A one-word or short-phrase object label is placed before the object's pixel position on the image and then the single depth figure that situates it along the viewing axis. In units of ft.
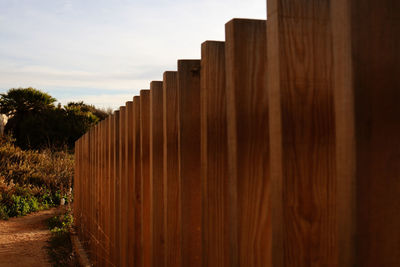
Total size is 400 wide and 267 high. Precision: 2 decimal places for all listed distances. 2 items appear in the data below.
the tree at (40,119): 72.02
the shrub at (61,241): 19.36
